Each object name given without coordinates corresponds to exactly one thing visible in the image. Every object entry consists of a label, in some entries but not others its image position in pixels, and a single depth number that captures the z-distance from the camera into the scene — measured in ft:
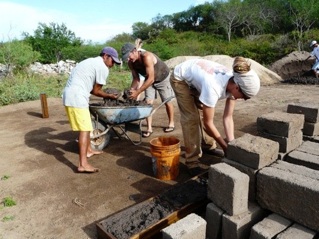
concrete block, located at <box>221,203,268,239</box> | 7.60
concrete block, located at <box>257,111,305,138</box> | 10.05
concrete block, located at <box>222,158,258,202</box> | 8.31
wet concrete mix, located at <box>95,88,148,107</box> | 15.40
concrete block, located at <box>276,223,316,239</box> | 6.88
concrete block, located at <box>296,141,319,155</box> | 10.11
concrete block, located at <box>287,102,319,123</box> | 11.57
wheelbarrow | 14.15
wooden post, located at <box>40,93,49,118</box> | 23.53
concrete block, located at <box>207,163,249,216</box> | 7.52
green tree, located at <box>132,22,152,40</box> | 165.36
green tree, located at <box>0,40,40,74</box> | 44.44
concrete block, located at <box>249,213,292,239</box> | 7.00
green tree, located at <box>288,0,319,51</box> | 76.04
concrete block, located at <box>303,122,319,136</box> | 11.72
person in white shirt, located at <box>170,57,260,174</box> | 9.04
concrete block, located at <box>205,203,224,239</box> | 8.07
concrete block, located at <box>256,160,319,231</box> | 7.01
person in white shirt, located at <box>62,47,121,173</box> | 12.47
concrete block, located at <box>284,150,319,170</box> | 9.19
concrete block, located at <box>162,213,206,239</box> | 6.81
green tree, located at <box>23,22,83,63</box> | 82.79
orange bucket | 11.47
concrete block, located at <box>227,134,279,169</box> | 8.23
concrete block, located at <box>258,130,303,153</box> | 10.07
